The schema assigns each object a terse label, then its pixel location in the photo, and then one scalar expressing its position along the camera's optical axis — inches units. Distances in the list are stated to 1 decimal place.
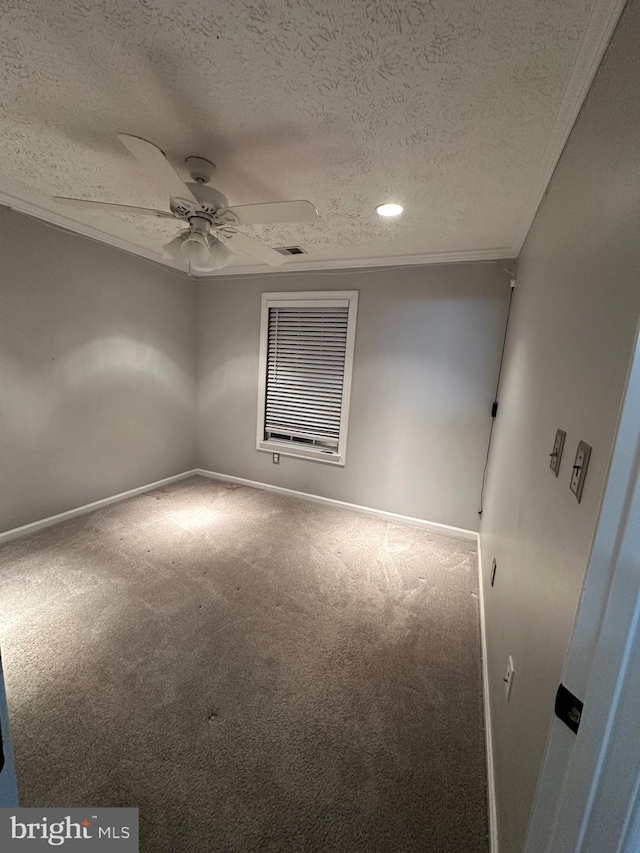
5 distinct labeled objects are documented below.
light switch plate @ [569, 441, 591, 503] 30.1
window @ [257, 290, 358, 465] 138.4
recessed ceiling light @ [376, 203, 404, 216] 85.1
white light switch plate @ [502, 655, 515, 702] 47.6
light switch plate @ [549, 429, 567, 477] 38.9
